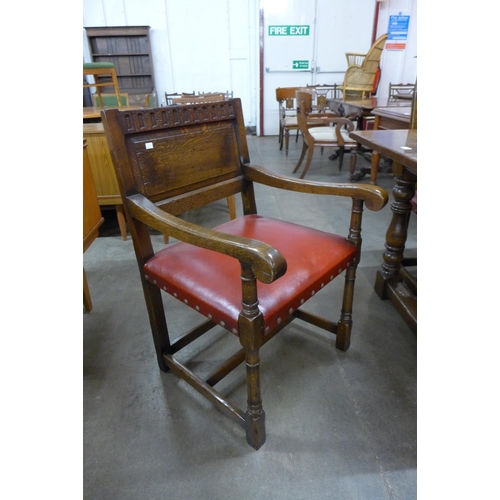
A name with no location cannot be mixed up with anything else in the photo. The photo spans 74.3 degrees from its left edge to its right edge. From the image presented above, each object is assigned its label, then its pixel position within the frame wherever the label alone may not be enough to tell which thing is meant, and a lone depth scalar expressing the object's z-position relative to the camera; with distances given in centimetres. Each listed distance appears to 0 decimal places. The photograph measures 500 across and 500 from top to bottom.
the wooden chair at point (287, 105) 433
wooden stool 281
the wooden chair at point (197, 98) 281
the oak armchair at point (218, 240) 77
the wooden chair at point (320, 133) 310
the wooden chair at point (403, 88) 464
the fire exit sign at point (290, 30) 544
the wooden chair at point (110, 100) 441
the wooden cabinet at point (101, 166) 189
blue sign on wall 544
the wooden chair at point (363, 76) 391
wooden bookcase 518
